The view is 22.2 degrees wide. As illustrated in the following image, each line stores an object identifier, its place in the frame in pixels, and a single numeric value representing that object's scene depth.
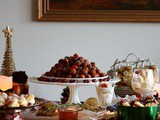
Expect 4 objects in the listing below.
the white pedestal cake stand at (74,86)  2.36
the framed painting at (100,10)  3.97
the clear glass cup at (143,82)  2.49
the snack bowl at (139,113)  1.74
